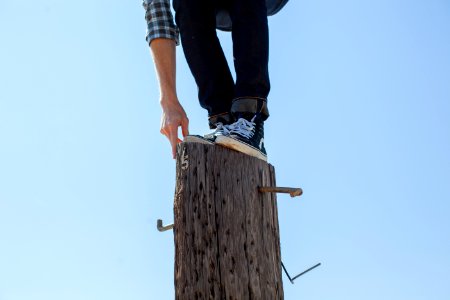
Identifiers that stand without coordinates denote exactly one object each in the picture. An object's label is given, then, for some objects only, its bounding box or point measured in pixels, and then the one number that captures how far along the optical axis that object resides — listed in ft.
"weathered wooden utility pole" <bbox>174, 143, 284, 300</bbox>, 15.94
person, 19.16
